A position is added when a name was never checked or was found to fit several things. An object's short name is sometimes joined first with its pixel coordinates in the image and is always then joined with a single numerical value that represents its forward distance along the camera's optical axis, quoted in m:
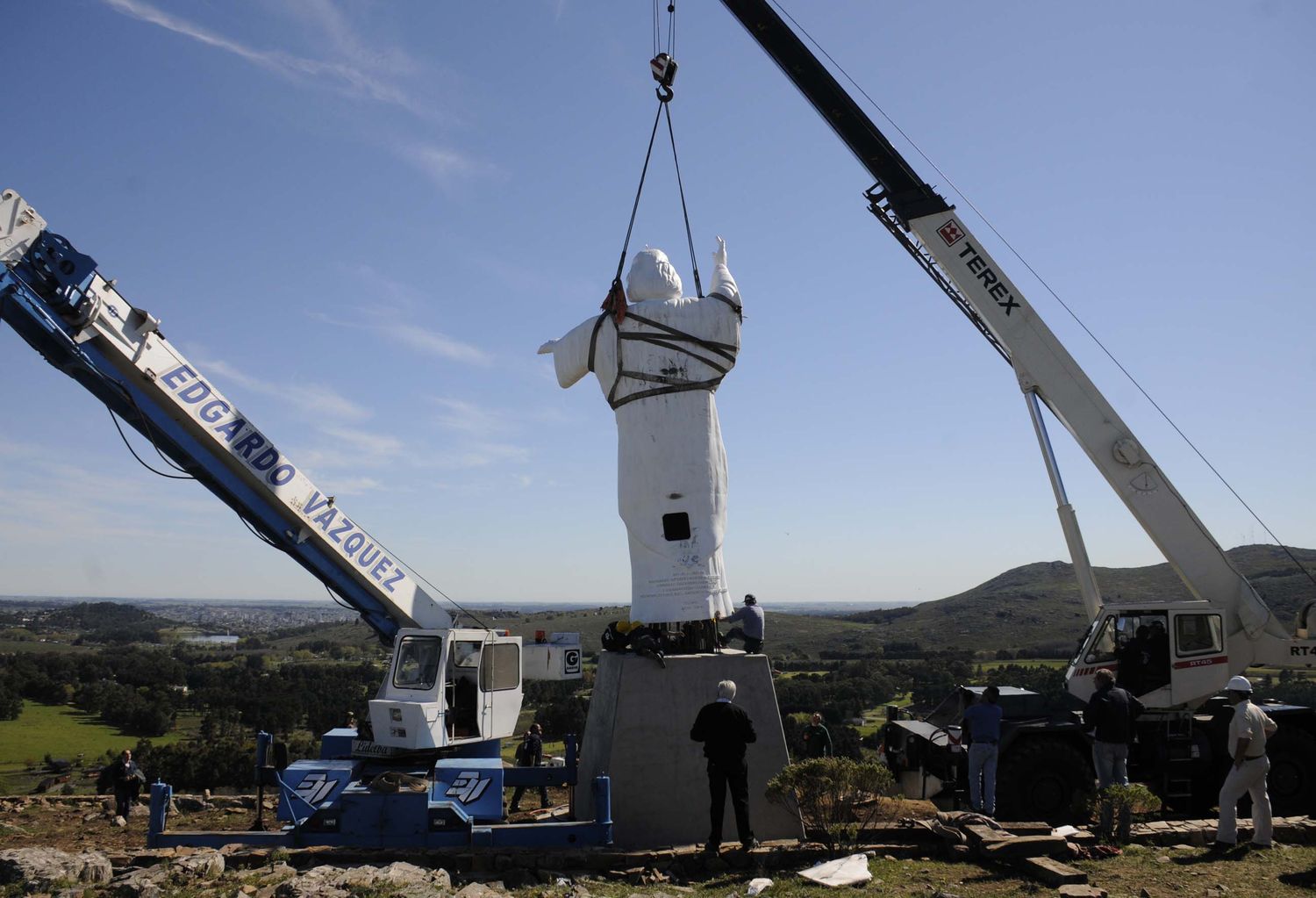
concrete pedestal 8.81
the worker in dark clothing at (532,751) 12.77
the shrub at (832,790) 7.93
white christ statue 9.68
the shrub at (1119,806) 8.04
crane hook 10.99
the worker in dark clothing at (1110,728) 9.06
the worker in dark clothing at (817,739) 11.36
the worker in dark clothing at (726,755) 7.56
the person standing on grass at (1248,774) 8.01
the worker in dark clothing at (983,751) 9.26
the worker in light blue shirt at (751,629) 9.80
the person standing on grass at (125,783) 11.88
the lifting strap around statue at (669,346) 9.88
